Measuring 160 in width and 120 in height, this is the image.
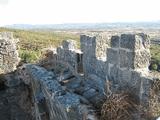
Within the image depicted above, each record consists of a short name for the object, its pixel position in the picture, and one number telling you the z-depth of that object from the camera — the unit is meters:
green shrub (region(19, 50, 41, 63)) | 6.07
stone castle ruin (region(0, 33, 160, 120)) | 2.19
